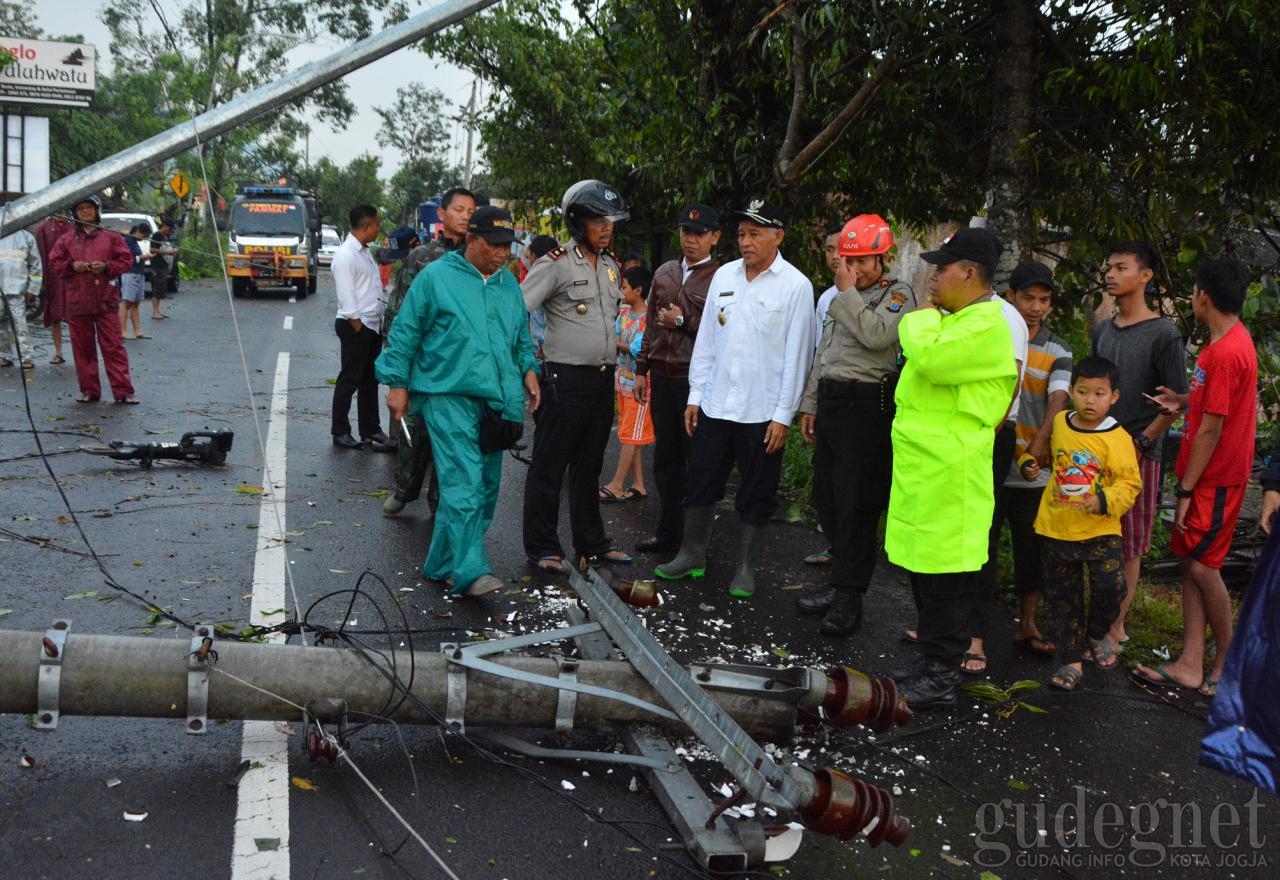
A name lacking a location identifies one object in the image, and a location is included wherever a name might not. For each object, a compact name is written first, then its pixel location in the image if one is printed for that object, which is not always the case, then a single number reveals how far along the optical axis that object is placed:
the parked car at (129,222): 22.41
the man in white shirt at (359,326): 9.77
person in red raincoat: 11.09
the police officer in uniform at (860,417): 5.75
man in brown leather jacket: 6.99
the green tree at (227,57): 43.16
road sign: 31.33
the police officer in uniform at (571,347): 6.51
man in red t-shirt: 5.09
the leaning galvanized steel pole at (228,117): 3.65
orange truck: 28.88
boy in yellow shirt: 5.23
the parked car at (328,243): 50.16
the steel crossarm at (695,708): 3.34
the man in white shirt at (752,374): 6.23
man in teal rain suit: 5.87
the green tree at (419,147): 67.12
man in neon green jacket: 4.73
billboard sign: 36.59
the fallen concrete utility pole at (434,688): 3.71
